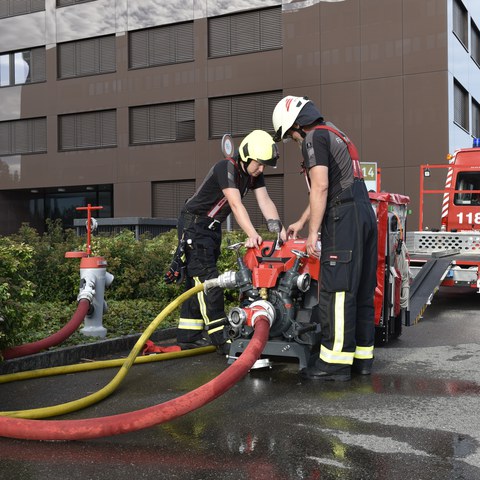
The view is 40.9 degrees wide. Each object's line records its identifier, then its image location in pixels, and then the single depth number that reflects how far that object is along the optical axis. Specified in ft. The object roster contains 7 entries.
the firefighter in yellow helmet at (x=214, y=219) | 18.44
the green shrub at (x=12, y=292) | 14.58
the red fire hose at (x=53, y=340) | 16.55
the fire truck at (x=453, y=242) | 27.81
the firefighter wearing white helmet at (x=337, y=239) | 15.84
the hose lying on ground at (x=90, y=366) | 15.66
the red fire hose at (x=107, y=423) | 10.64
